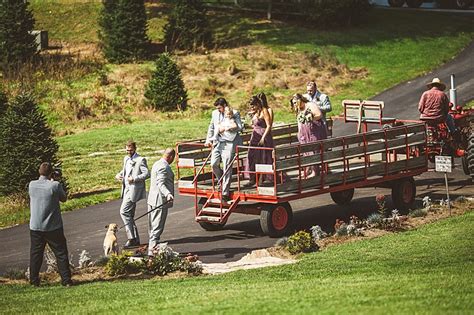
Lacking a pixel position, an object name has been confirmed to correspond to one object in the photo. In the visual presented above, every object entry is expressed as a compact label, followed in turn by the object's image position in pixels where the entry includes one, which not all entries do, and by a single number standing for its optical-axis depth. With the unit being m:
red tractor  25.17
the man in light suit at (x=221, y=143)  21.41
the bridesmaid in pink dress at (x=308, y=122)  22.39
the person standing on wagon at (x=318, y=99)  22.98
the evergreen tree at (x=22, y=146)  26.09
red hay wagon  20.73
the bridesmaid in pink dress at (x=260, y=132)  21.53
